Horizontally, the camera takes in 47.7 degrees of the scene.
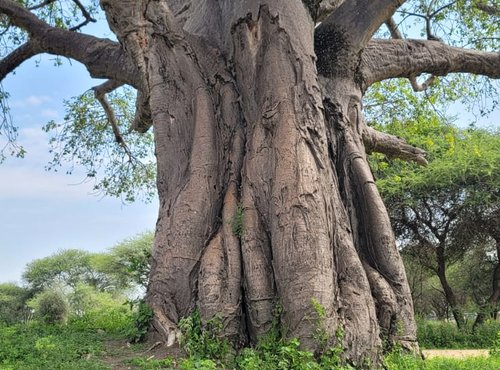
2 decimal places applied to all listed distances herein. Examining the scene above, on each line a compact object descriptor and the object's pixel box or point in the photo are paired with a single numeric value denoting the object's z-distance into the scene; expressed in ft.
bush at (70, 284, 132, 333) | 23.73
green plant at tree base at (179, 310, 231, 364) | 14.49
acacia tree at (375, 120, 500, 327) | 50.49
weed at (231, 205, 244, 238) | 16.60
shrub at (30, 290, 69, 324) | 45.03
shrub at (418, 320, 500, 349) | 41.03
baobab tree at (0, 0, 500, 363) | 15.52
